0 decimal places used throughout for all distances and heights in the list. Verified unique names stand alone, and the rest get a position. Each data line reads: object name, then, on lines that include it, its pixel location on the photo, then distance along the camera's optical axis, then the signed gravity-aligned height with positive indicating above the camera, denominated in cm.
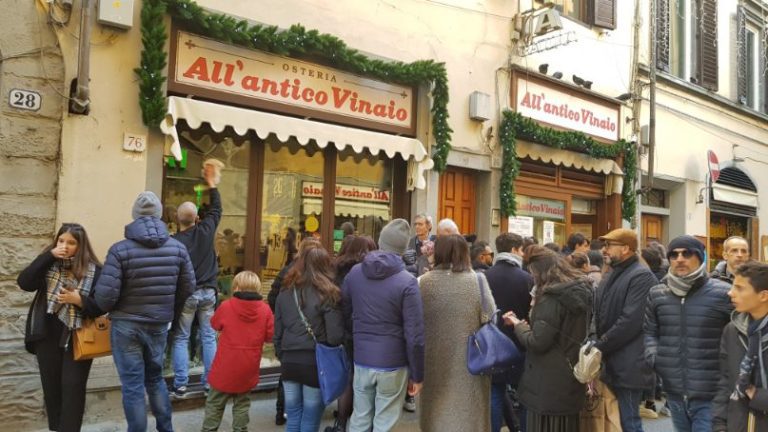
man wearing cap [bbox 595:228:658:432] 432 -50
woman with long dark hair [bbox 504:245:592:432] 392 -62
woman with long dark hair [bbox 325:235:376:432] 484 -14
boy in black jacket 283 -49
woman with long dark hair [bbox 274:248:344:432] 427 -60
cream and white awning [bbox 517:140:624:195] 946 +148
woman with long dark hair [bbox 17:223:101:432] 424 -57
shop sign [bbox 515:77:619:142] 942 +231
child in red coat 455 -80
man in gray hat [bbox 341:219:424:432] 402 -61
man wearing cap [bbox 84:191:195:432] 424 -44
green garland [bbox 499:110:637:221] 899 +170
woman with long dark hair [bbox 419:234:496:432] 423 -57
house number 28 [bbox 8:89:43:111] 522 +114
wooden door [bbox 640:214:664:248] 1205 +51
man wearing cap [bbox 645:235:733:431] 371 -48
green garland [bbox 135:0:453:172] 576 +213
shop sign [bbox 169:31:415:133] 627 +177
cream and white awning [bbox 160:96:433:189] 595 +121
